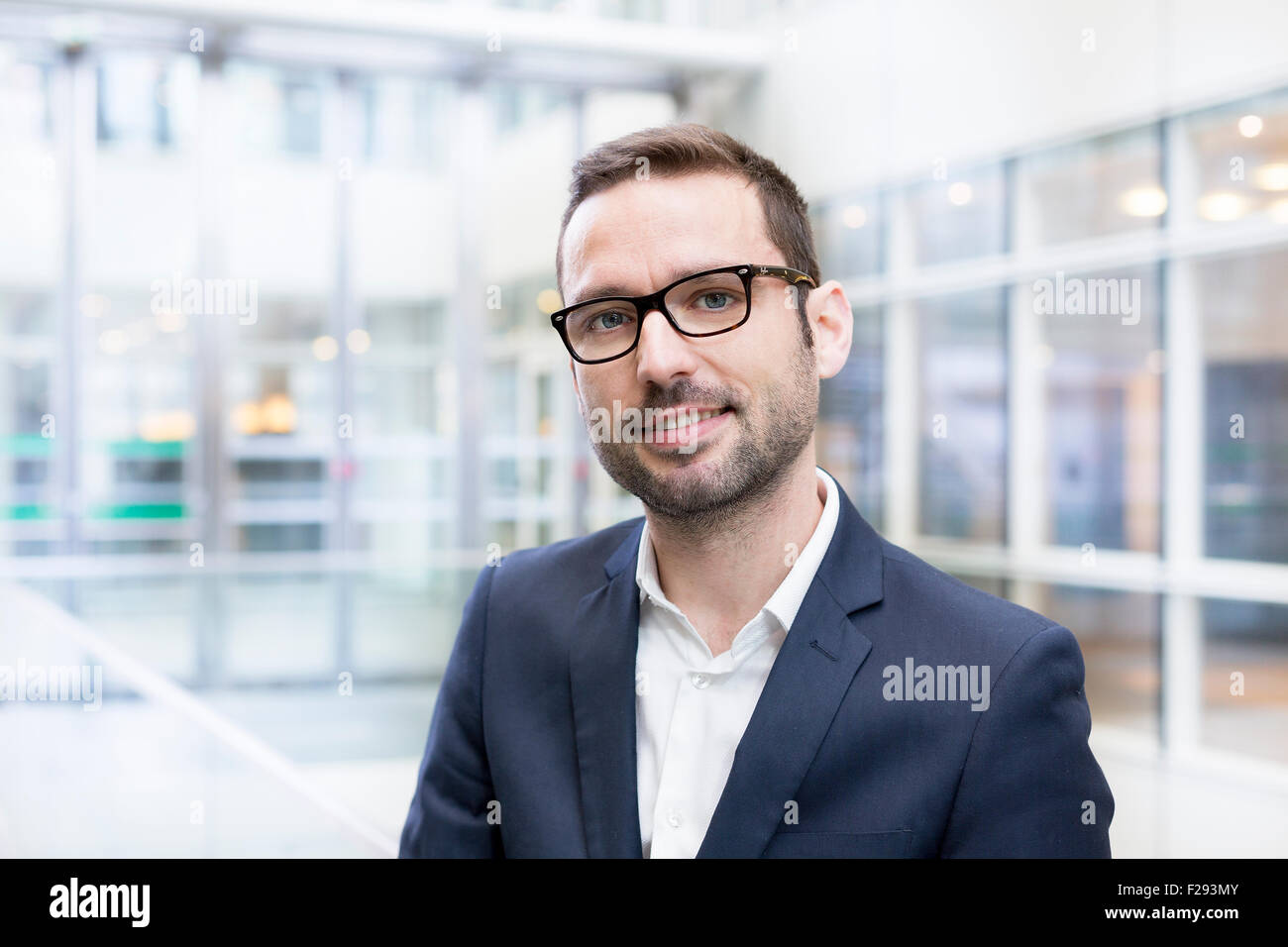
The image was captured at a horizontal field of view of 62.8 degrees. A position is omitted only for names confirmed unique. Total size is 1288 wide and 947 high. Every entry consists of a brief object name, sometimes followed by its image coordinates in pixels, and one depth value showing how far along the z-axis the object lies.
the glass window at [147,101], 6.49
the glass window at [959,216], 4.70
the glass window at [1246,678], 3.95
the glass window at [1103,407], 4.47
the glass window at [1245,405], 4.08
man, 1.06
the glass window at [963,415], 4.98
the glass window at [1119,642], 4.29
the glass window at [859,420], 5.15
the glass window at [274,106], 6.65
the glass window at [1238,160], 3.80
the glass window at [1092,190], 4.29
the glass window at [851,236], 4.23
